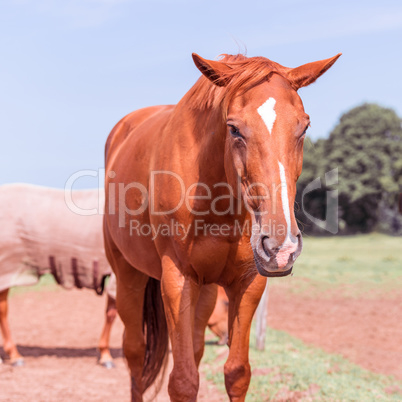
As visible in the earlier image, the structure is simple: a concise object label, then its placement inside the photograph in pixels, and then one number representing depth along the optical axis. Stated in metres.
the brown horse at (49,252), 6.76
